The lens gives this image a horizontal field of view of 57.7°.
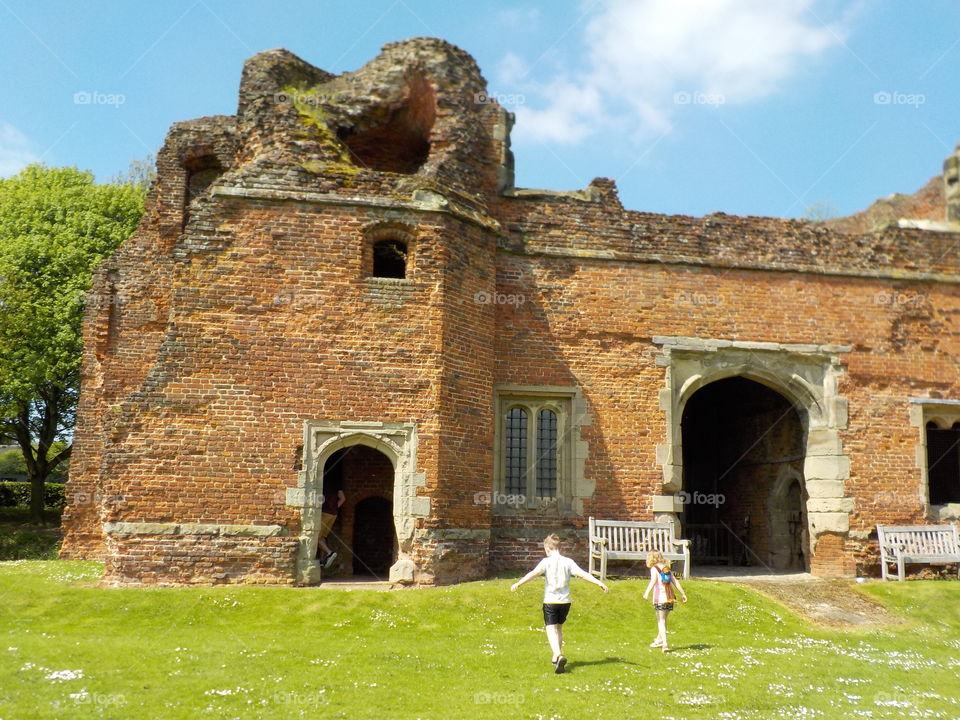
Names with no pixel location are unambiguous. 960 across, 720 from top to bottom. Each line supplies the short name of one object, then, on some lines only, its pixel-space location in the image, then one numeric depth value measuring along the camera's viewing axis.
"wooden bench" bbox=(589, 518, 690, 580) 13.56
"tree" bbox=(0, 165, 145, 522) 25.92
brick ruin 12.95
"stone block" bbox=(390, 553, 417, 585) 12.88
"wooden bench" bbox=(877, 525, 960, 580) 14.91
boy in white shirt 8.64
